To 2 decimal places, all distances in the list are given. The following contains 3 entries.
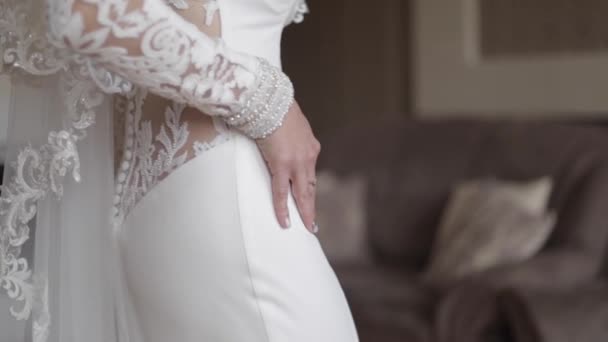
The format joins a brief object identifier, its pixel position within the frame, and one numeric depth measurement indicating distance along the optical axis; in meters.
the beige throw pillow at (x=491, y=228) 2.95
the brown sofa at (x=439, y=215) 2.60
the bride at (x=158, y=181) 0.95
